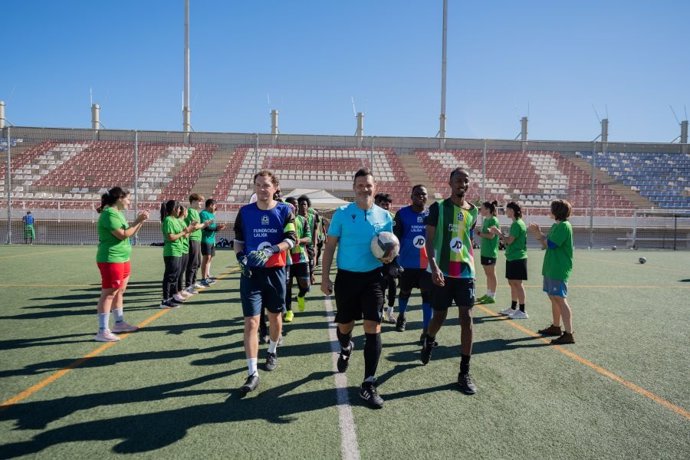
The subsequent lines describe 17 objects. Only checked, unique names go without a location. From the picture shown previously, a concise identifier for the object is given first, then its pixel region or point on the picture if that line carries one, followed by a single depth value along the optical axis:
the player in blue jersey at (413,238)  5.93
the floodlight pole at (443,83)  33.94
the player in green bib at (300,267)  6.52
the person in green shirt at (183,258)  7.84
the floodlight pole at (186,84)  32.31
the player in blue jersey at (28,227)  21.72
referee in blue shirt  3.77
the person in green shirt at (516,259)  7.13
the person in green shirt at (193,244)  8.62
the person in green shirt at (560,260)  5.55
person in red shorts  5.40
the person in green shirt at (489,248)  7.66
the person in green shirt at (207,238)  9.12
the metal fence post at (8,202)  19.63
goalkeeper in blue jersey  3.99
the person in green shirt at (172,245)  7.35
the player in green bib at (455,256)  4.09
